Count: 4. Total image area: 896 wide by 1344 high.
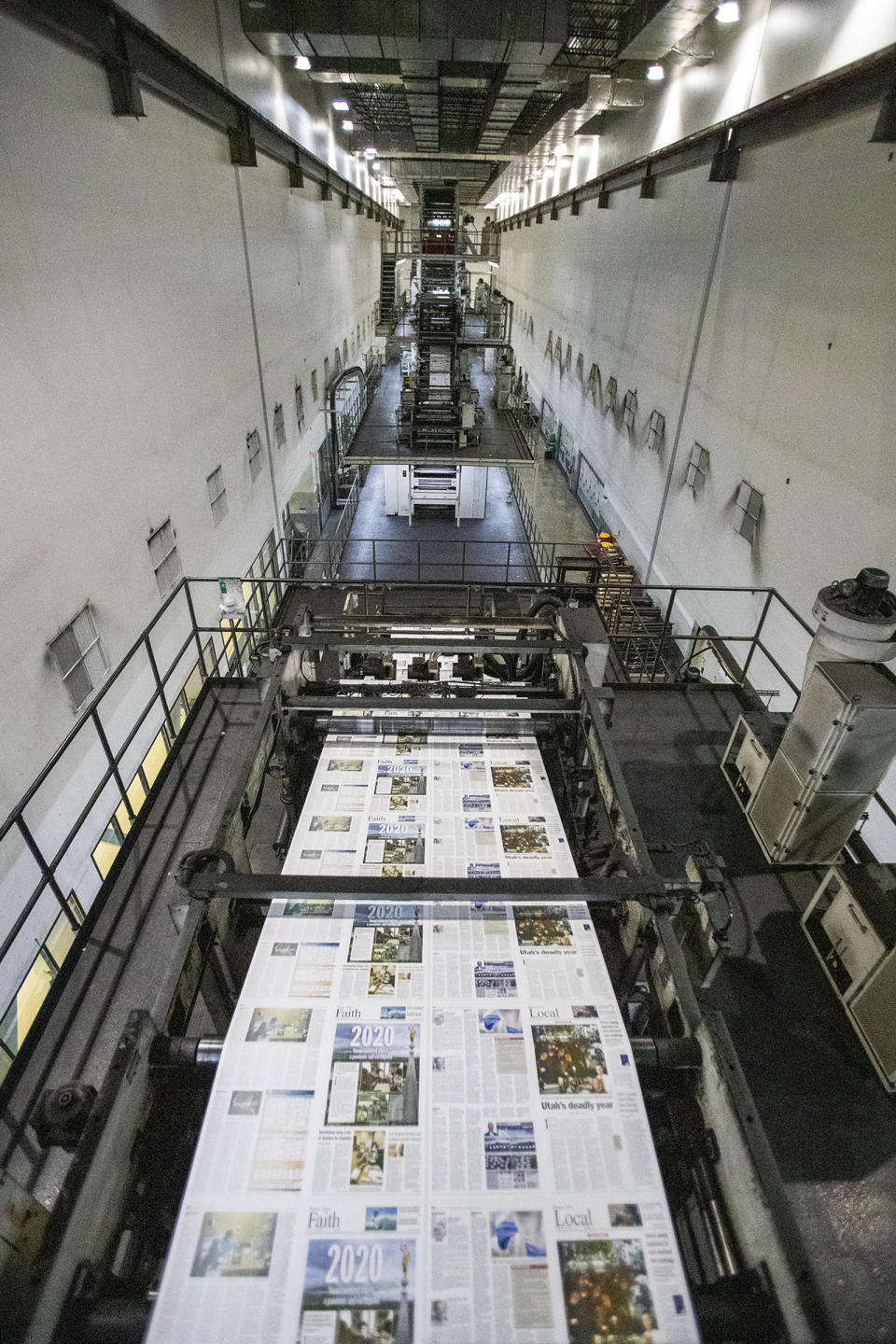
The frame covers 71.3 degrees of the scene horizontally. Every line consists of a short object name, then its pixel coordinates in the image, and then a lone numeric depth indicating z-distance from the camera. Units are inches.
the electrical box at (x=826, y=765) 141.3
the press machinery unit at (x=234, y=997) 67.2
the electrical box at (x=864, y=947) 127.1
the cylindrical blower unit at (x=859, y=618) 139.3
